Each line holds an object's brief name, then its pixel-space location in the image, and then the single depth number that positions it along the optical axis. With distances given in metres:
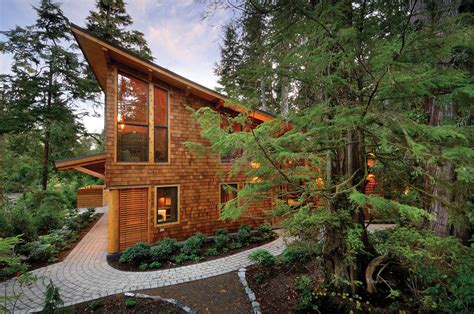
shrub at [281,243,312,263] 4.73
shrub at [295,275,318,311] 3.19
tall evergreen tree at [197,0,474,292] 1.84
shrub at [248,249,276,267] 4.74
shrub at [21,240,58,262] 5.68
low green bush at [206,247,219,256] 5.80
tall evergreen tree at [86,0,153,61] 12.34
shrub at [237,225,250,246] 6.56
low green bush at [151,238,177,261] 5.51
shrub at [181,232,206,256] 5.80
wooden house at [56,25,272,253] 5.88
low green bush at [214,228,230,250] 6.20
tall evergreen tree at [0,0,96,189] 9.88
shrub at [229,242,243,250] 6.22
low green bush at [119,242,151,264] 5.34
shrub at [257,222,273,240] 6.93
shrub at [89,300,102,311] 3.50
